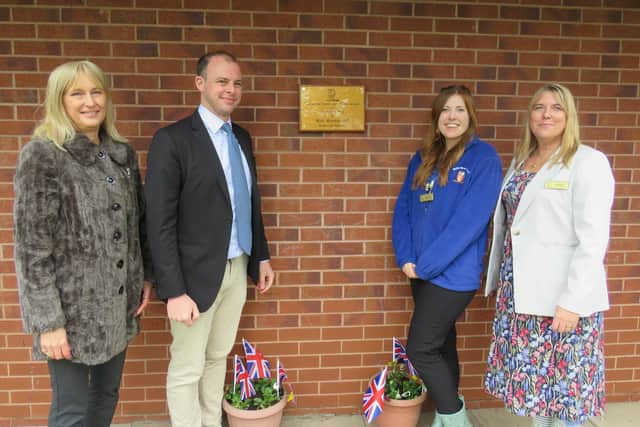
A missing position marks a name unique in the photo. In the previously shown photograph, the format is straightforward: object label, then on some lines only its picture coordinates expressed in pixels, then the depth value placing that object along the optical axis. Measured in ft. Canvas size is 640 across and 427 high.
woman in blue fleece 8.23
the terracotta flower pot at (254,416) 9.05
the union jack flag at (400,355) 9.89
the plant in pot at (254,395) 9.12
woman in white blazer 7.29
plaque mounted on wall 9.48
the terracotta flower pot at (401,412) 9.32
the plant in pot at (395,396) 9.25
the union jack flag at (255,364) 9.45
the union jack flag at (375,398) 9.20
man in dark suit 7.56
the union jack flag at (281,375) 9.65
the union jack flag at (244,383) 9.39
